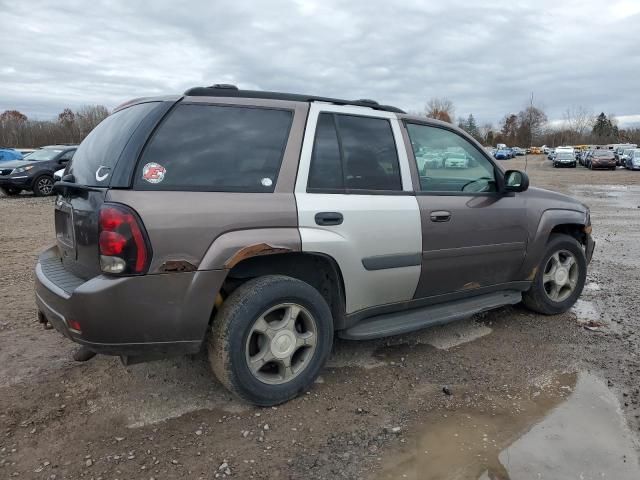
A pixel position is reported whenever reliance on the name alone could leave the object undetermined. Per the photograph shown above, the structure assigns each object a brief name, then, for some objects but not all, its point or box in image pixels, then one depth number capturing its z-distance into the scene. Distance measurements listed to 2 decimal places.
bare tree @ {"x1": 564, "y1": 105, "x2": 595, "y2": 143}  105.22
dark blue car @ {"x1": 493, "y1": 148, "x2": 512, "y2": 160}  64.50
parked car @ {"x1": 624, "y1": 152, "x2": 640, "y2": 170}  36.25
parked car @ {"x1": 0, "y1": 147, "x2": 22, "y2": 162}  23.83
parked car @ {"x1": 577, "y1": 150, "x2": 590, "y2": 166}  44.88
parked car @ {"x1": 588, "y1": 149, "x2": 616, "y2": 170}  37.88
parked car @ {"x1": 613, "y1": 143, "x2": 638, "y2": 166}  41.97
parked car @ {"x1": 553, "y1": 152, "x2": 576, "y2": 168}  44.34
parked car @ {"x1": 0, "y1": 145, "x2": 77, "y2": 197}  15.12
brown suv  2.76
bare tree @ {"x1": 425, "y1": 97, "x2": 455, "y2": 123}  86.07
